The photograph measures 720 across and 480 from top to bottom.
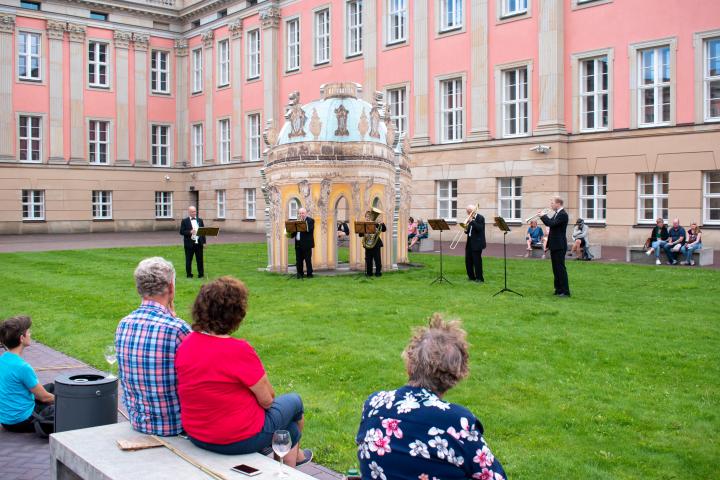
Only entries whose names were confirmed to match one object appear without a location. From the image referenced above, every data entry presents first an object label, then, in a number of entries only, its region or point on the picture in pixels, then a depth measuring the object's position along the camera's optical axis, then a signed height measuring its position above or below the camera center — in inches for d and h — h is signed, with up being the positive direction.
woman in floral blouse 142.9 -38.7
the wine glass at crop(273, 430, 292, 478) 178.1 -52.1
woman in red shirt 189.2 -38.8
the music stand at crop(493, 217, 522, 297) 643.5 -5.7
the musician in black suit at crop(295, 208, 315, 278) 786.8 -27.2
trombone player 726.5 -22.2
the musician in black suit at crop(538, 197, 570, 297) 613.9 -18.3
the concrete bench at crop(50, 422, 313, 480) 180.7 -59.0
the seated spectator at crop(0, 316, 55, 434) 274.5 -60.4
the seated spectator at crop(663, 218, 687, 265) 901.8 -28.7
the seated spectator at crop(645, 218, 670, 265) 906.7 -24.5
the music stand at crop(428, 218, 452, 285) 736.3 -5.7
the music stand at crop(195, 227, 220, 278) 788.6 -10.6
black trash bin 246.4 -58.1
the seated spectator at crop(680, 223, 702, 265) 888.3 -30.6
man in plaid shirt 207.5 -36.6
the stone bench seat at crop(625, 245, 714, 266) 889.3 -45.1
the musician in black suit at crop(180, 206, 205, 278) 802.2 -21.2
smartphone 180.5 -58.9
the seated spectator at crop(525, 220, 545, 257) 1047.6 -24.2
